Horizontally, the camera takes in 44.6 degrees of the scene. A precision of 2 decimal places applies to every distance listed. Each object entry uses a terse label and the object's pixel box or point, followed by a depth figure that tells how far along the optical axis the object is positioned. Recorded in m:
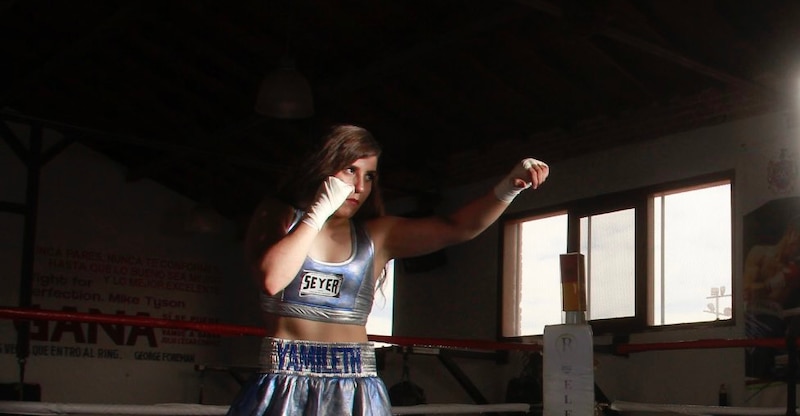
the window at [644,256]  6.08
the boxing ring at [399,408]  2.98
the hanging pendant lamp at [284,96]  4.74
